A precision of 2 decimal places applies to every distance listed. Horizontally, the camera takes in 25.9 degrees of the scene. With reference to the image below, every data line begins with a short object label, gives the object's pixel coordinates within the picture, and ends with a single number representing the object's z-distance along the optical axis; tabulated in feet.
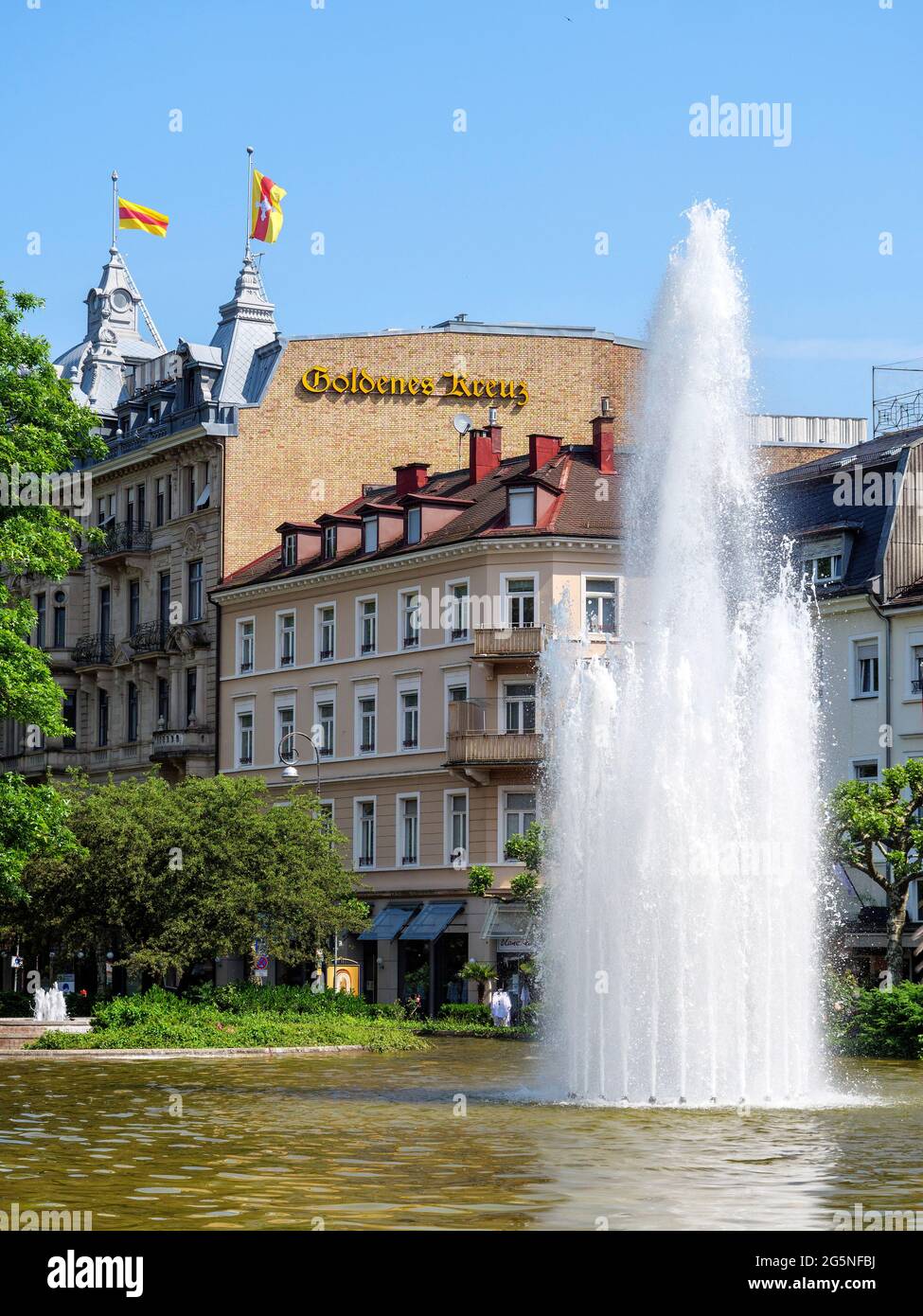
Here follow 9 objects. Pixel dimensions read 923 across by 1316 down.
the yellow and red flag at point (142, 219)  258.57
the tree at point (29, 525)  119.44
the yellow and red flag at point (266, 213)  250.78
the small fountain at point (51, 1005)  155.84
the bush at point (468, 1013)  175.65
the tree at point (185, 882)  159.33
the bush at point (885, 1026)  132.26
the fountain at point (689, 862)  88.58
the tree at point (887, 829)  137.08
